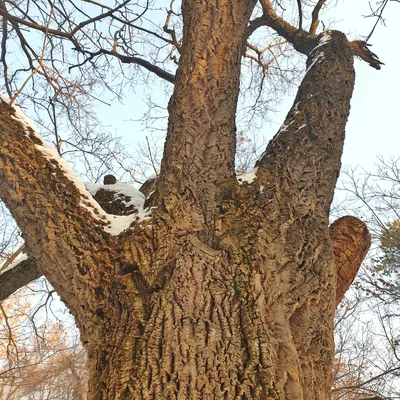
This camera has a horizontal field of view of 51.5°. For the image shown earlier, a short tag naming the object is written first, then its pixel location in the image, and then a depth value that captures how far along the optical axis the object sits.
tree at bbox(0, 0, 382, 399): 1.48
